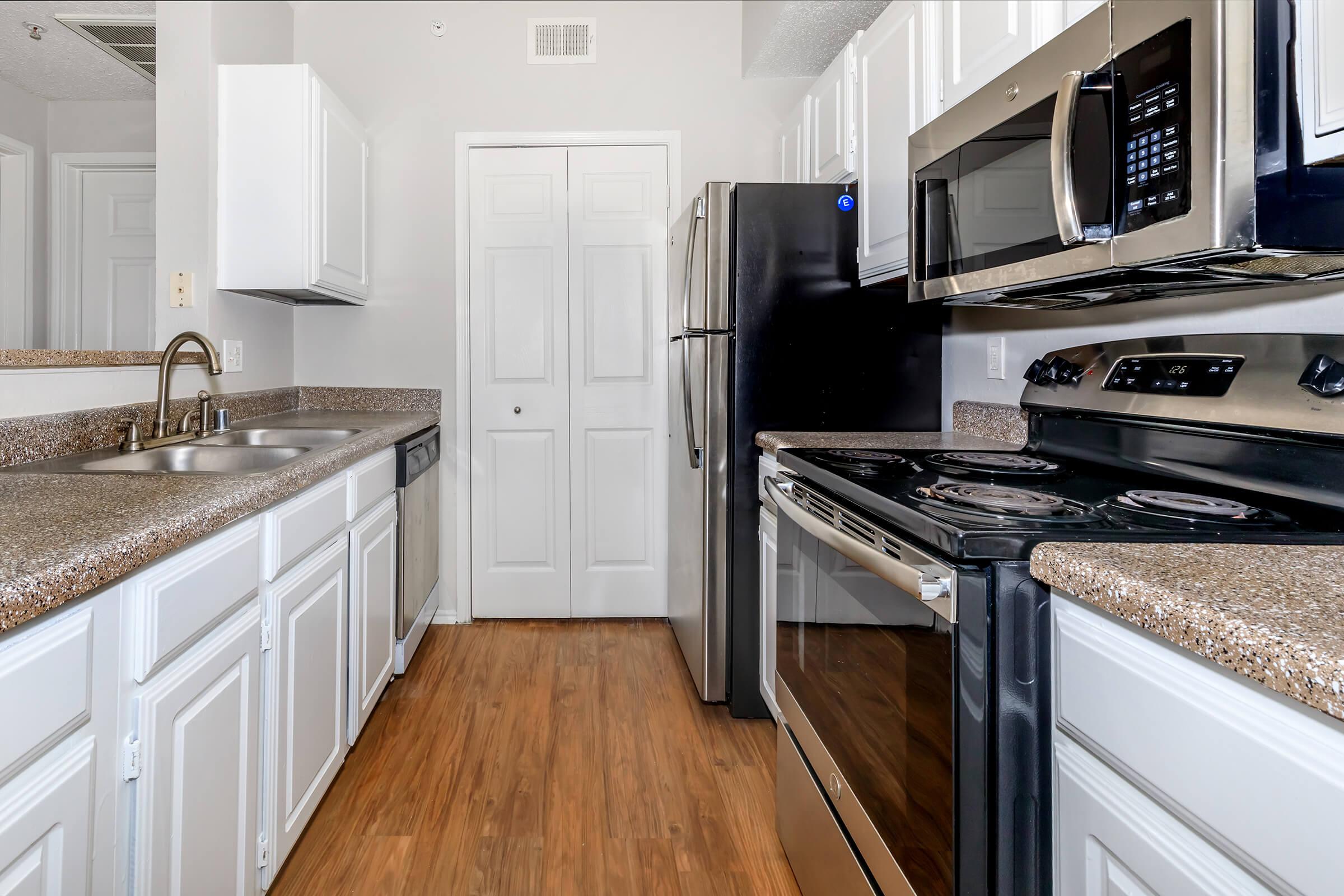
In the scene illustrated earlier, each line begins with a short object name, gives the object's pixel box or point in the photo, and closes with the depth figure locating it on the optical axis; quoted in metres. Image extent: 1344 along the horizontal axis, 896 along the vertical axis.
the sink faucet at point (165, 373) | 1.89
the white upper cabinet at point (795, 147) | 2.71
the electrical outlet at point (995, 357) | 2.02
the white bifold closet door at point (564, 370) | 3.26
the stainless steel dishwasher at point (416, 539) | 2.54
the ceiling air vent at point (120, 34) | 2.61
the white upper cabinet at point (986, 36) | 1.32
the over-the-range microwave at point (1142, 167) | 0.88
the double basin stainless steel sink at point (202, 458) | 1.67
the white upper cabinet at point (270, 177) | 2.51
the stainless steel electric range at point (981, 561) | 0.87
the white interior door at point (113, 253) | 3.03
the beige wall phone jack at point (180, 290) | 2.46
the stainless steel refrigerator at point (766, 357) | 2.25
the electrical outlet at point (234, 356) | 2.63
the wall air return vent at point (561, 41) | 3.22
